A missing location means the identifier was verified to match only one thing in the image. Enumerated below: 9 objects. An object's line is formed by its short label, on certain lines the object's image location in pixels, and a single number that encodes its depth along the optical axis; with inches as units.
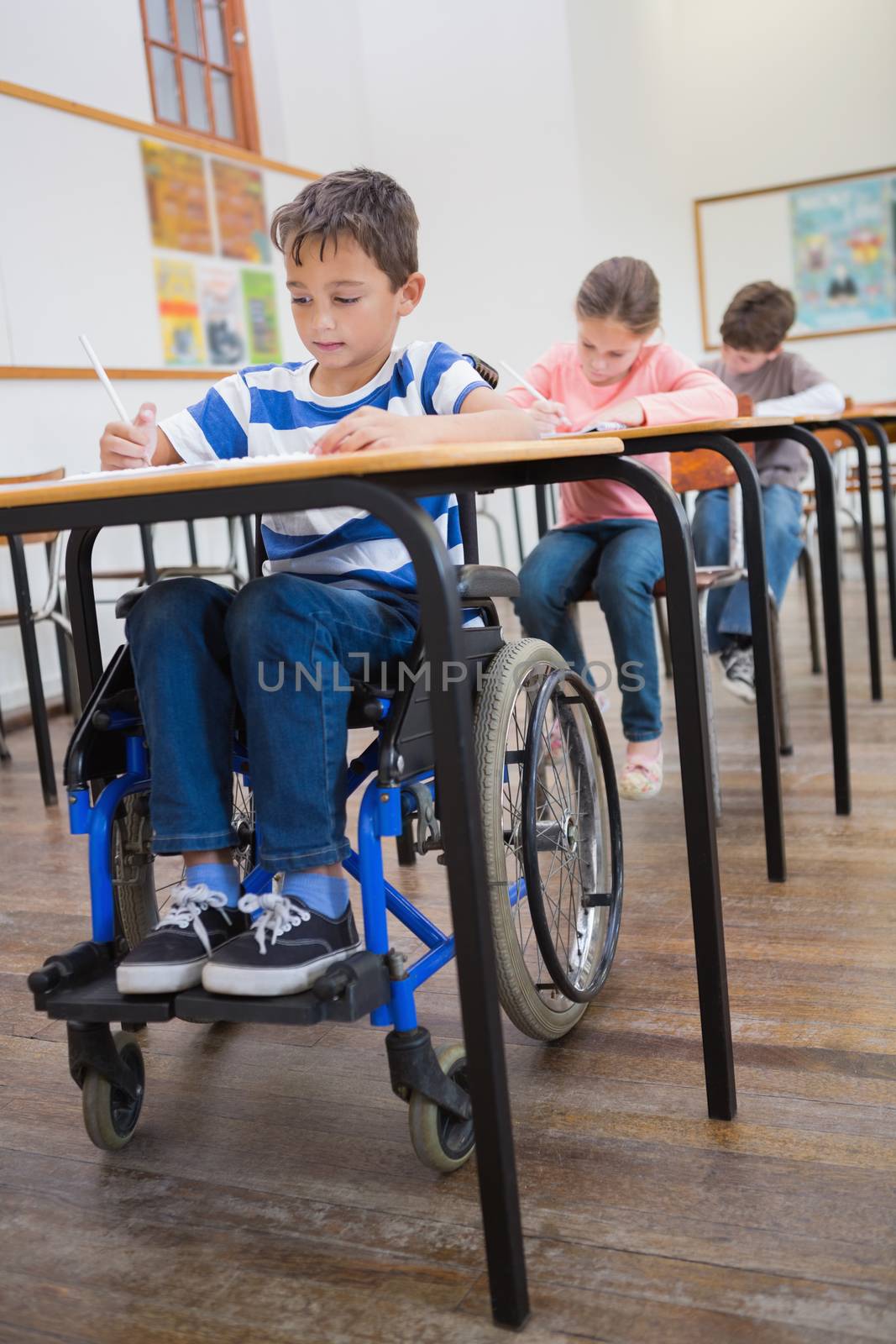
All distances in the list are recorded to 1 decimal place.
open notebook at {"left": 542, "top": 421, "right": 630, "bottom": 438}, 63.6
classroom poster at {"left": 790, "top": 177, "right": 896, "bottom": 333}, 272.7
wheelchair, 42.0
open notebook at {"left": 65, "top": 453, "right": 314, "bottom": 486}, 37.3
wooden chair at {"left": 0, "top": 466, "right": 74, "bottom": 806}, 108.0
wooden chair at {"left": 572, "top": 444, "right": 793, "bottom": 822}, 100.6
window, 193.9
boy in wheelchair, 42.0
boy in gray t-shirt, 110.1
